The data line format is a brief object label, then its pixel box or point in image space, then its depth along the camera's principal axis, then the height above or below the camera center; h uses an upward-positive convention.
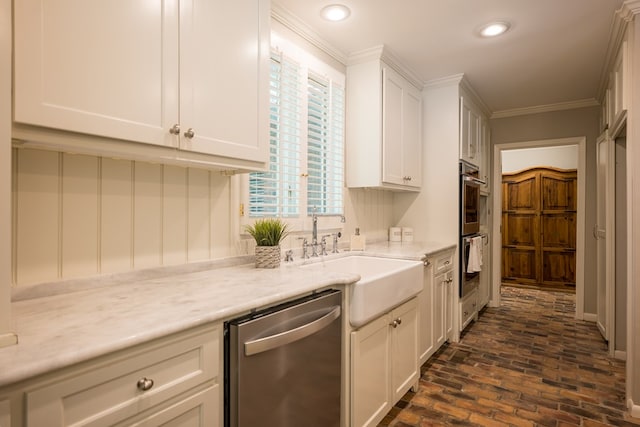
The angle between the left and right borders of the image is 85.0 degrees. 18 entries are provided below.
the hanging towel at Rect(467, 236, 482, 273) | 3.33 -0.44
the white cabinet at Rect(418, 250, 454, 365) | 2.65 -0.75
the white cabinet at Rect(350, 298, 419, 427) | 1.70 -0.82
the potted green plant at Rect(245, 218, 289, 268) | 1.87 -0.16
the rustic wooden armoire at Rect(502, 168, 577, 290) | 5.32 -0.23
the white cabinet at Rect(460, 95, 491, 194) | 3.39 +0.81
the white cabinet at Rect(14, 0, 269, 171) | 0.97 +0.49
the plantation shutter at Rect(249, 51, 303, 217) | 2.08 +0.40
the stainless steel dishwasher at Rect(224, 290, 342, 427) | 1.13 -0.56
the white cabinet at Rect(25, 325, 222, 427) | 0.76 -0.44
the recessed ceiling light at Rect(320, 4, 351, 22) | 2.13 +1.26
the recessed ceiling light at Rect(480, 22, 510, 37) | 2.34 +1.27
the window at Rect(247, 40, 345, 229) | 2.14 +0.48
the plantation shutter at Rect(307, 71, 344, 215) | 2.47 +0.51
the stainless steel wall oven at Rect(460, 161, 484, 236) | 3.29 +0.14
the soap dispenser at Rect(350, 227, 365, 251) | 2.72 -0.24
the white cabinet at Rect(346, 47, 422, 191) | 2.75 +0.72
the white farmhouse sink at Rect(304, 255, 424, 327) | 1.64 -0.39
